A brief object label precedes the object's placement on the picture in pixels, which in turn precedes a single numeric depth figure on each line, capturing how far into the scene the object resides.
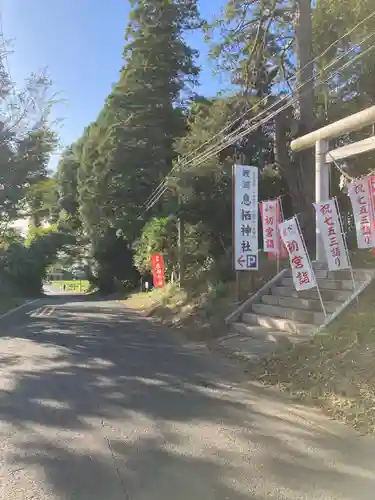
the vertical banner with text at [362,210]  9.88
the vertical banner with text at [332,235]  10.27
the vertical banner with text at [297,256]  10.48
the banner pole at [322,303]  9.99
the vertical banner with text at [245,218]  13.62
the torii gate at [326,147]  11.09
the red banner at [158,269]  24.95
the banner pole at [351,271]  10.31
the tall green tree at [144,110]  27.30
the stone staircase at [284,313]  10.02
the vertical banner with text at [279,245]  13.89
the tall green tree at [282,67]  15.34
